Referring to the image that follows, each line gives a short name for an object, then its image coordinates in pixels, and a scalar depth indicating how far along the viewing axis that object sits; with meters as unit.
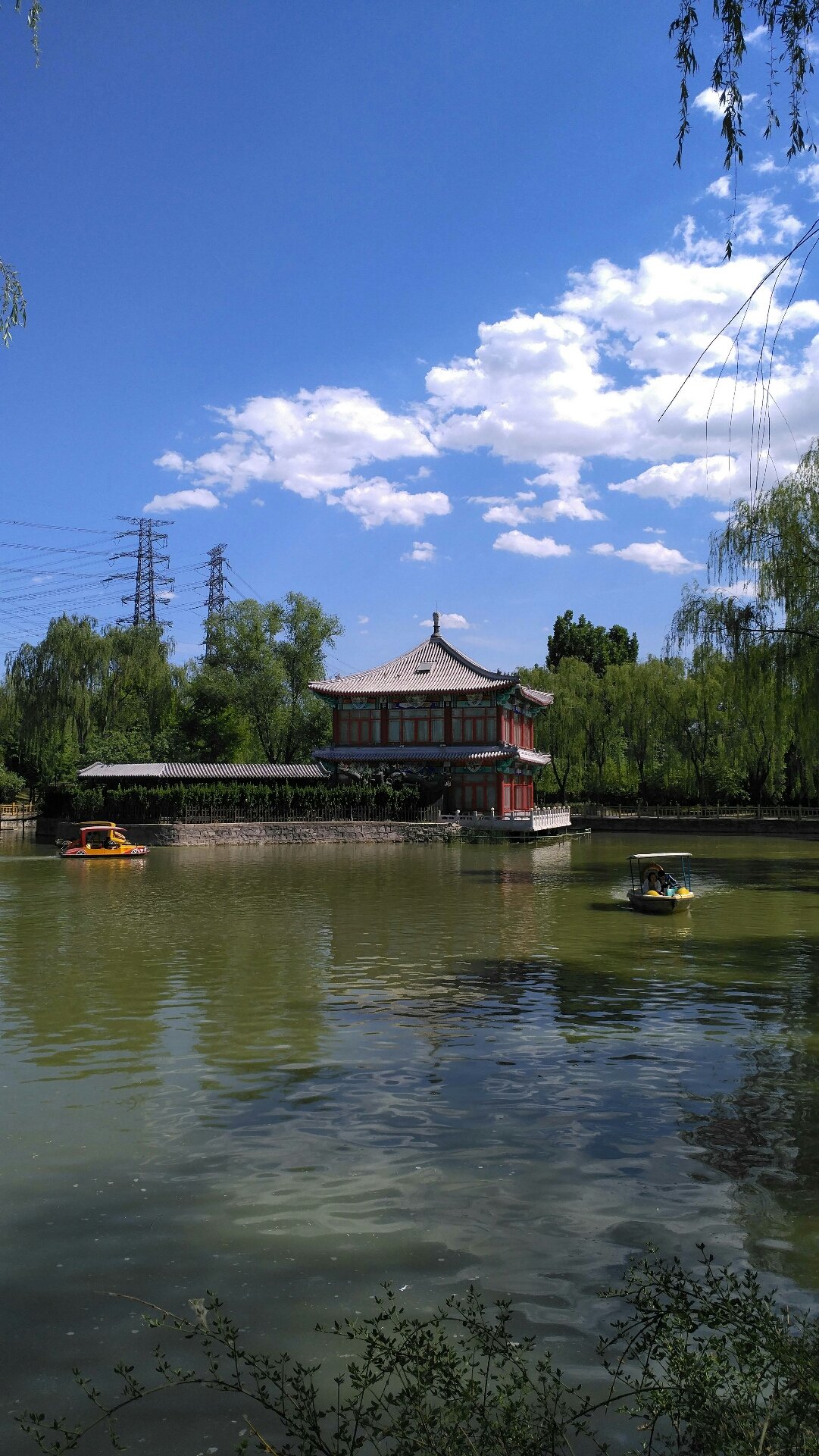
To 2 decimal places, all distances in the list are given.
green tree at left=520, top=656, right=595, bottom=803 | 58.45
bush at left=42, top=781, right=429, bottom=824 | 45.22
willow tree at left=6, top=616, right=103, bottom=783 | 51.47
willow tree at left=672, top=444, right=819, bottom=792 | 25.09
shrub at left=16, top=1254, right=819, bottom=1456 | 3.37
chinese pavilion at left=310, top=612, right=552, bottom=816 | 49.69
